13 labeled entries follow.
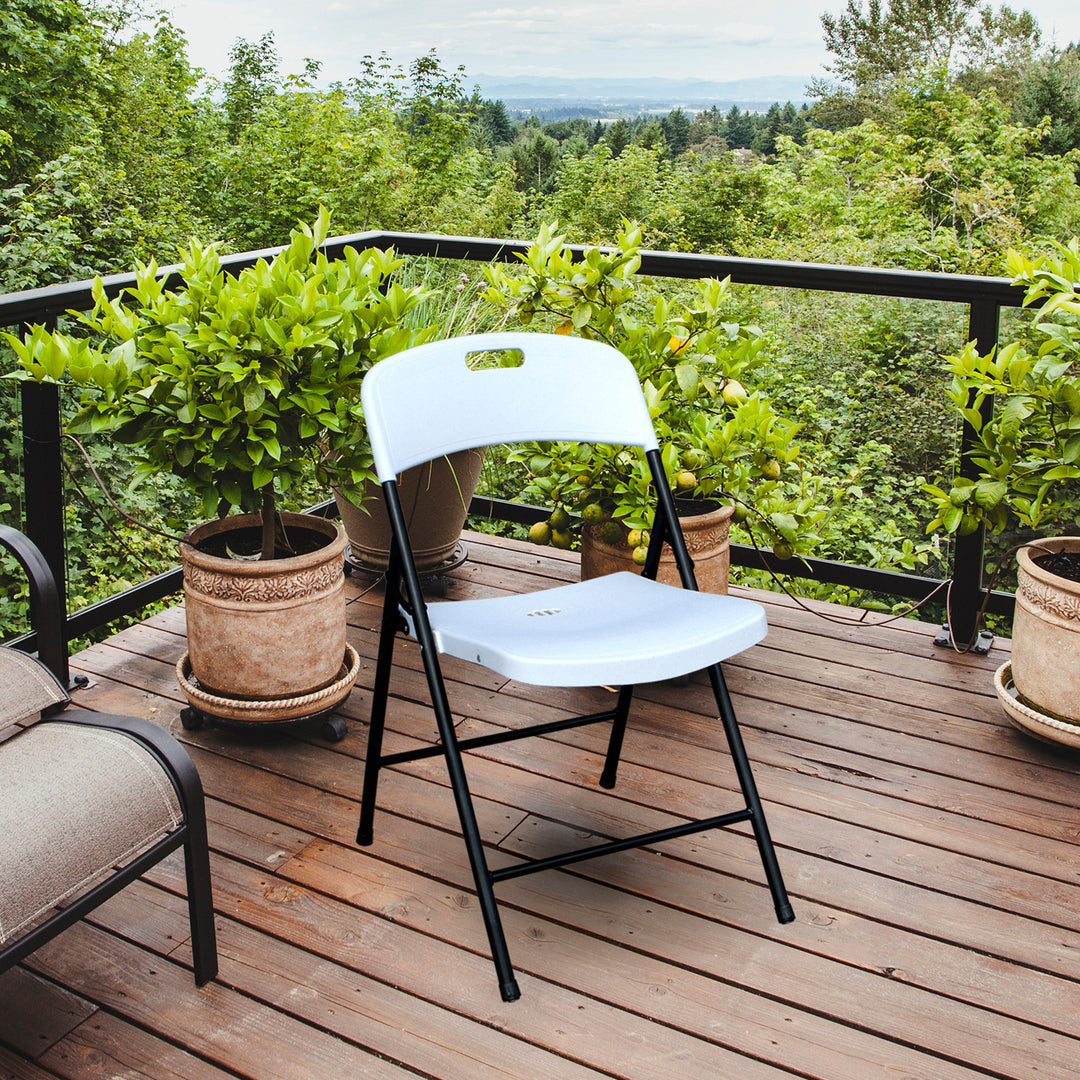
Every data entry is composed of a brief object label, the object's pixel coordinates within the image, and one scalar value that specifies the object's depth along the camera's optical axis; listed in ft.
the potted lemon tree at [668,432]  8.70
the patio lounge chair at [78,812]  4.54
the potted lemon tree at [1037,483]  7.70
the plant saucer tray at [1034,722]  7.75
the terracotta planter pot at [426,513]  10.28
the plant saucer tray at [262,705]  7.84
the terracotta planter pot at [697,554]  8.76
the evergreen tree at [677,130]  107.45
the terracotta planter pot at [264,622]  7.59
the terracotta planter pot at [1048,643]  7.63
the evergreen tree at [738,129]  109.19
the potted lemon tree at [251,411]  7.09
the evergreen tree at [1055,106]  74.38
